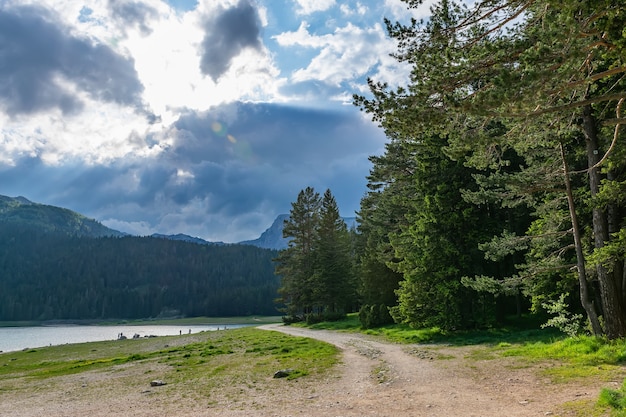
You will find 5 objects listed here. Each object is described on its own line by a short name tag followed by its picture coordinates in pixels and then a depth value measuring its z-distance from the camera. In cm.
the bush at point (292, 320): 6391
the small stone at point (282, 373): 1608
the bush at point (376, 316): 3819
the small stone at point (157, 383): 1653
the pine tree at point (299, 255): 6131
